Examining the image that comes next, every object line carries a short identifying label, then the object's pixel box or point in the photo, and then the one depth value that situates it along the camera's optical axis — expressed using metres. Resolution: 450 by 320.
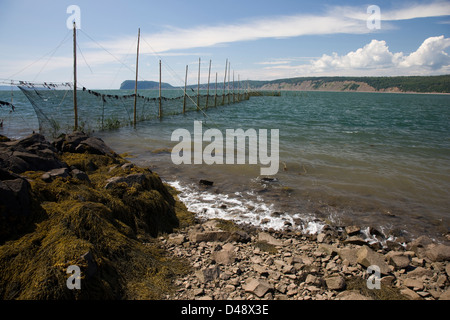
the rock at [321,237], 6.17
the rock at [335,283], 4.38
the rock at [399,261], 5.14
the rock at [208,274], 4.42
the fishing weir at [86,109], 15.47
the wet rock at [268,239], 5.85
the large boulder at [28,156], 6.67
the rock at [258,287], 4.12
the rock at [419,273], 4.92
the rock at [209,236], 5.73
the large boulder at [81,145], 10.24
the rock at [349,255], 5.17
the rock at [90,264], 3.61
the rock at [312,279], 4.46
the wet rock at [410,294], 4.30
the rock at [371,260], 4.93
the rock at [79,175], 6.55
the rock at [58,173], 6.14
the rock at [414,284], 4.52
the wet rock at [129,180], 6.54
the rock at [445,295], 4.24
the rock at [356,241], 6.16
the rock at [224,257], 4.95
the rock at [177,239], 5.57
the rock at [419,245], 5.88
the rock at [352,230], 6.59
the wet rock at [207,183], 9.75
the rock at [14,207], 4.08
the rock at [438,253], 5.54
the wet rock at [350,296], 4.13
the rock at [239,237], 5.85
